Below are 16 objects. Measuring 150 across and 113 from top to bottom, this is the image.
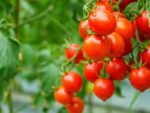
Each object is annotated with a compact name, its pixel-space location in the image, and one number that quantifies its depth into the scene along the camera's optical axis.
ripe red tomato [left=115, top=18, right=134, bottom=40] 0.47
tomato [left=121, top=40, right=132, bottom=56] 0.49
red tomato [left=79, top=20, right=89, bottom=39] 0.50
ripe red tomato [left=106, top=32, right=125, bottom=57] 0.46
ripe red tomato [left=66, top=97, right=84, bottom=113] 0.66
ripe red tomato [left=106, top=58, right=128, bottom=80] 0.50
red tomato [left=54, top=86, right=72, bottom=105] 0.62
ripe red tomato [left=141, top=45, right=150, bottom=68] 0.50
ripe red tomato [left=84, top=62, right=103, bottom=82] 0.53
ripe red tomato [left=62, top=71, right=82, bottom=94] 0.60
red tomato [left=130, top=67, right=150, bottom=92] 0.50
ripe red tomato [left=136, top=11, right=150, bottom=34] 0.48
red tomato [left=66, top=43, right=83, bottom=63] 0.62
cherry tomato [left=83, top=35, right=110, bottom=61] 0.46
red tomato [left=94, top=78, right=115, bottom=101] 0.52
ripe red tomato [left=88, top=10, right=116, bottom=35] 0.46
